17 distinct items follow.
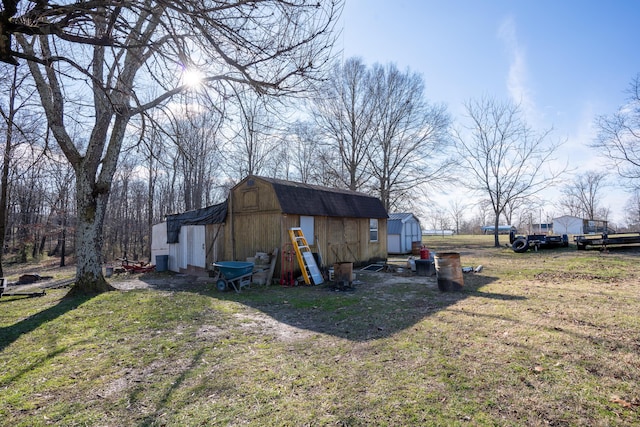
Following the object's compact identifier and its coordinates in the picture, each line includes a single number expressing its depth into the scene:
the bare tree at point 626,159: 21.02
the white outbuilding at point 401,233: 23.50
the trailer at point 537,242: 20.30
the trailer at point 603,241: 17.33
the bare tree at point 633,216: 52.26
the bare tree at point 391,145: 26.62
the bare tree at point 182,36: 2.62
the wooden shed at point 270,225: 11.93
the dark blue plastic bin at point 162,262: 15.33
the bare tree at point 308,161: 28.70
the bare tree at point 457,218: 71.87
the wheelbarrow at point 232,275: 9.66
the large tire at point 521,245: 20.19
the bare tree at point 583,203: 49.31
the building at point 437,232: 84.72
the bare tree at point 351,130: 26.26
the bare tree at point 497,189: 26.62
